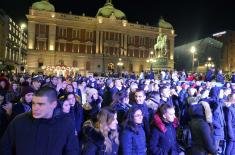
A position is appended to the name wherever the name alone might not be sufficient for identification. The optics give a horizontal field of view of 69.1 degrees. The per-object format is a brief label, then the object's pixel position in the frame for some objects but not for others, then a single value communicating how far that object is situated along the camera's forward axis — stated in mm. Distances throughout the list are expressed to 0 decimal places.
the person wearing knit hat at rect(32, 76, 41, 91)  5621
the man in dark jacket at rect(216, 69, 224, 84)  10178
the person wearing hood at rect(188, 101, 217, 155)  2600
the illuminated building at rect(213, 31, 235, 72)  38179
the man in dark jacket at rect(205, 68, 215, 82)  11104
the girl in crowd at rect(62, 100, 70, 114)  3352
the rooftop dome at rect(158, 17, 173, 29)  44627
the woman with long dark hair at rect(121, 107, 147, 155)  2677
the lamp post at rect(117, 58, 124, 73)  38419
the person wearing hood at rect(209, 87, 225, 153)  3994
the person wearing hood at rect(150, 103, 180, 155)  2817
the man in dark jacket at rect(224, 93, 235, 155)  4015
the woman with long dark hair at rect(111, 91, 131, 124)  3743
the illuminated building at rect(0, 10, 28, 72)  42662
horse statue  19123
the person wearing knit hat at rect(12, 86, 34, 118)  3355
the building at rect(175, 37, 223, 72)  39834
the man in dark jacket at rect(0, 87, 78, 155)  1641
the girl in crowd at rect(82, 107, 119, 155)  2175
